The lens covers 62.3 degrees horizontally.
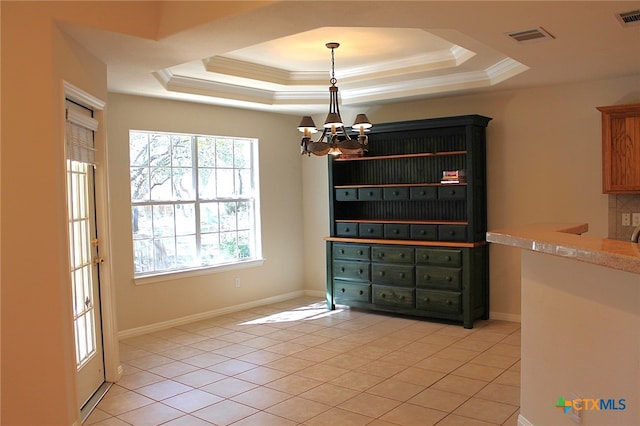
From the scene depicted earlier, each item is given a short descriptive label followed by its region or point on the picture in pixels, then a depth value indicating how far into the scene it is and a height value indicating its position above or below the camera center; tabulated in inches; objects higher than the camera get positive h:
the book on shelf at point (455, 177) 216.1 +5.8
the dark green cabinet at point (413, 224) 212.1 -13.7
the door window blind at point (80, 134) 134.1 +17.4
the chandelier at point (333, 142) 179.5 +17.6
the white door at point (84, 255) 138.0 -15.6
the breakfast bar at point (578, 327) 80.4 -24.6
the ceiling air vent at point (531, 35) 134.6 +40.0
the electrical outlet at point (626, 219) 192.1 -11.7
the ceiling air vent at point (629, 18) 122.1 +39.9
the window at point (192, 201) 218.2 -2.0
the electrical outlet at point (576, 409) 92.7 -39.0
